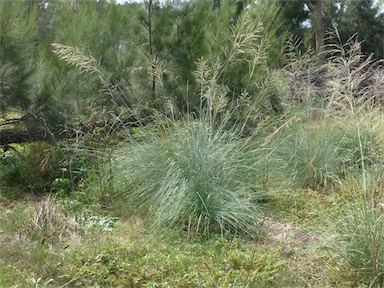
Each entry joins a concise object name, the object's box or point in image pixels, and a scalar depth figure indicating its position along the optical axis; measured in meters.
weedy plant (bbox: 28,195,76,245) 3.28
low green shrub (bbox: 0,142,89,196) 4.63
